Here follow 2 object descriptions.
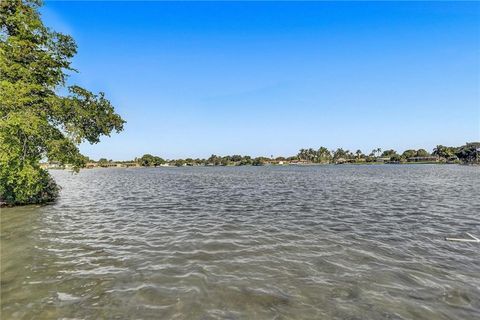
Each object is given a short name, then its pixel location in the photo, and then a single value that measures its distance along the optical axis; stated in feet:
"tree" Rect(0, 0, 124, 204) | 67.41
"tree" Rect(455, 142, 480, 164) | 592.60
